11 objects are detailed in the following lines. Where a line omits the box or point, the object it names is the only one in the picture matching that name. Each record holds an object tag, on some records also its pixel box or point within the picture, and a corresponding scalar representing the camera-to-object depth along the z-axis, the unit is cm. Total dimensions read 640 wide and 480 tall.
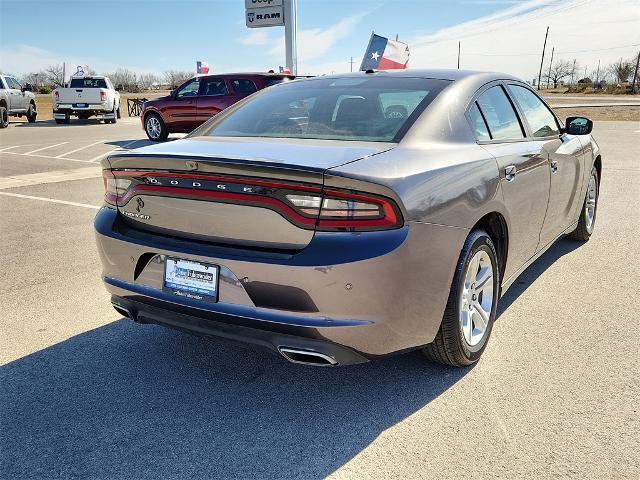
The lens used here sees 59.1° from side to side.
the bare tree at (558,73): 11525
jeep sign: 2214
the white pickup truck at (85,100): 2242
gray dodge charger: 233
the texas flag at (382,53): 1536
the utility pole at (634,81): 7084
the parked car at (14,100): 2134
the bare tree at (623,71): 8911
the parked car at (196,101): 1446
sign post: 2191
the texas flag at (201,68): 3152
